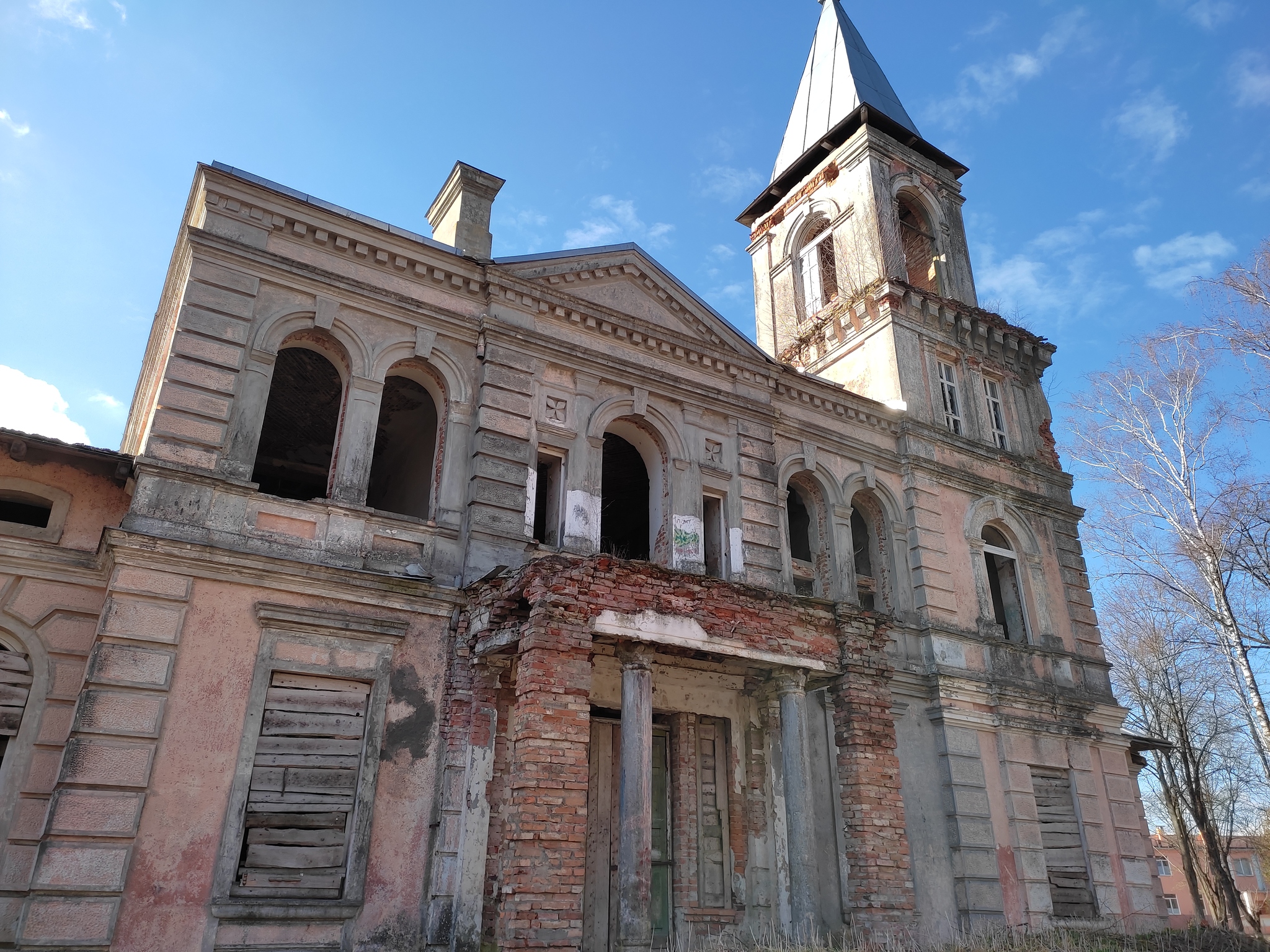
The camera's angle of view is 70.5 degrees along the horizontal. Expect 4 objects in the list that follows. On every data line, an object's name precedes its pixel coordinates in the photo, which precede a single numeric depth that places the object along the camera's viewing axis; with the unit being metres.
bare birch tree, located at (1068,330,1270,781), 16.28
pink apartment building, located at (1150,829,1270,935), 44.53
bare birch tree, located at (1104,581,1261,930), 22.92
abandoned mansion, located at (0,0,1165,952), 9.09
